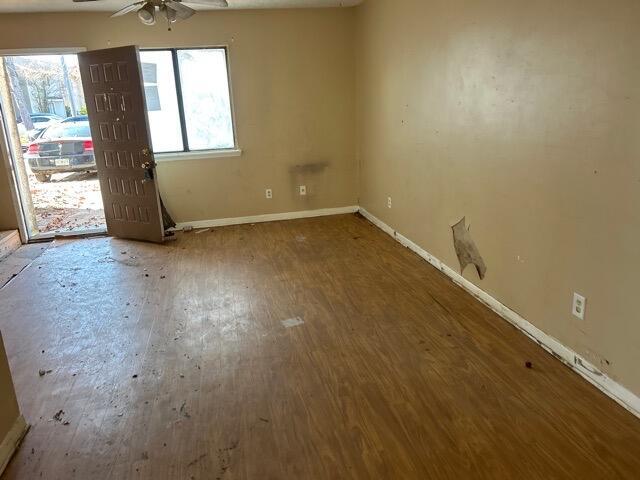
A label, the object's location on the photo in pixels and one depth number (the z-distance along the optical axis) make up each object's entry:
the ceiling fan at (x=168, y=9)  3.07
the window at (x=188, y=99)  5.00
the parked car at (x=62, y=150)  7.05
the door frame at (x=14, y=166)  4.60
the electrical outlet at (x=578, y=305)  2.35
